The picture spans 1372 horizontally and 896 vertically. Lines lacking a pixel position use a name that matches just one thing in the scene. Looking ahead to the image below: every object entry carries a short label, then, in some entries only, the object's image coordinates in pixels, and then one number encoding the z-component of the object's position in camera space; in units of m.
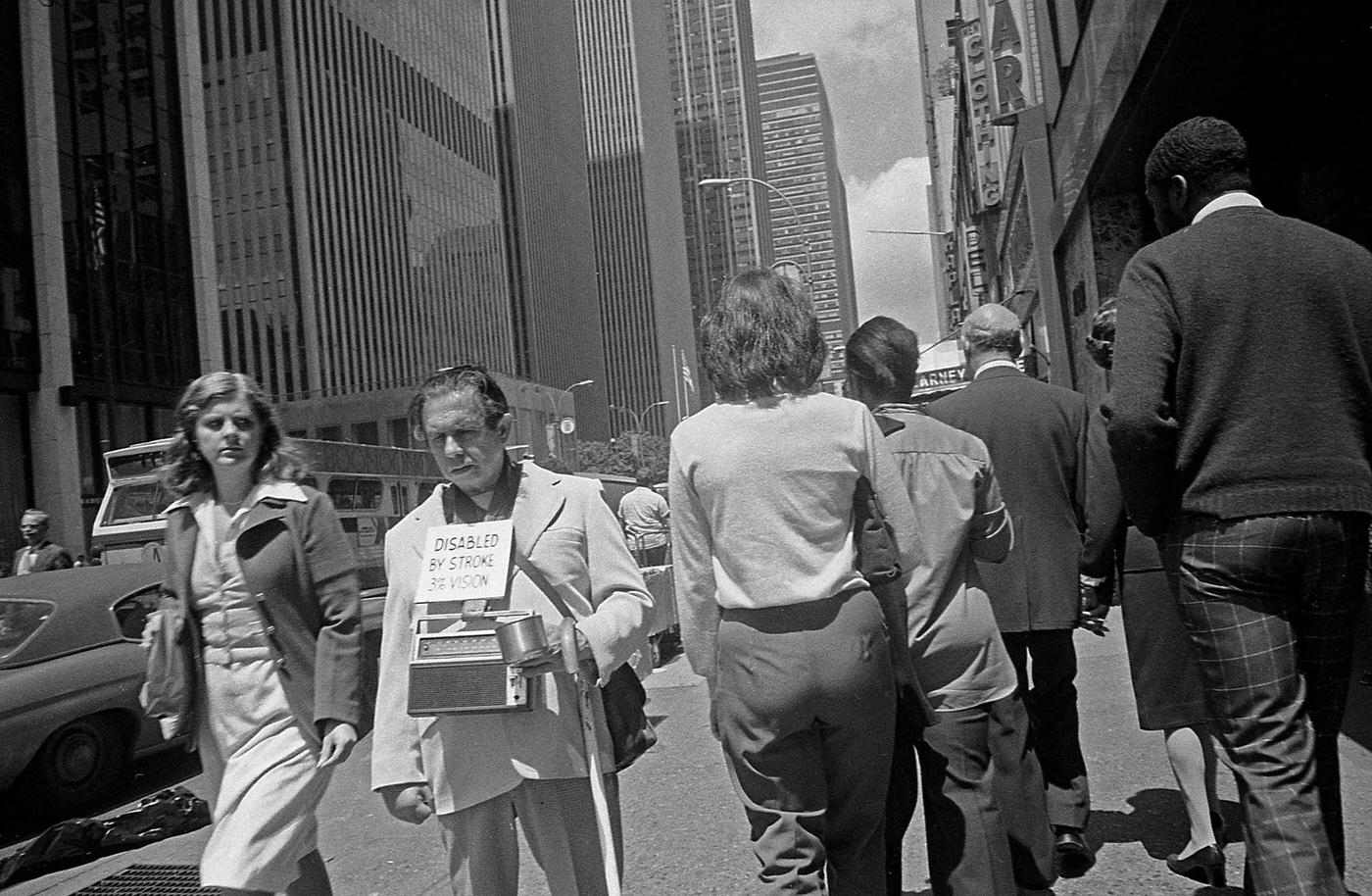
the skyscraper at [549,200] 130.62
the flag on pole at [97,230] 34.31
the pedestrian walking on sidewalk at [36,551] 11.45
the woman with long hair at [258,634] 3.27
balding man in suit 4.27
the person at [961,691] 3.29
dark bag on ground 5.82
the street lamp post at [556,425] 99.09
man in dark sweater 2.62
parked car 7.09
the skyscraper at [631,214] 163.25
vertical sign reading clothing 40.03
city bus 18.83
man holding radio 3.08
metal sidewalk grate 5.11
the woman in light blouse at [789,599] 2.80
